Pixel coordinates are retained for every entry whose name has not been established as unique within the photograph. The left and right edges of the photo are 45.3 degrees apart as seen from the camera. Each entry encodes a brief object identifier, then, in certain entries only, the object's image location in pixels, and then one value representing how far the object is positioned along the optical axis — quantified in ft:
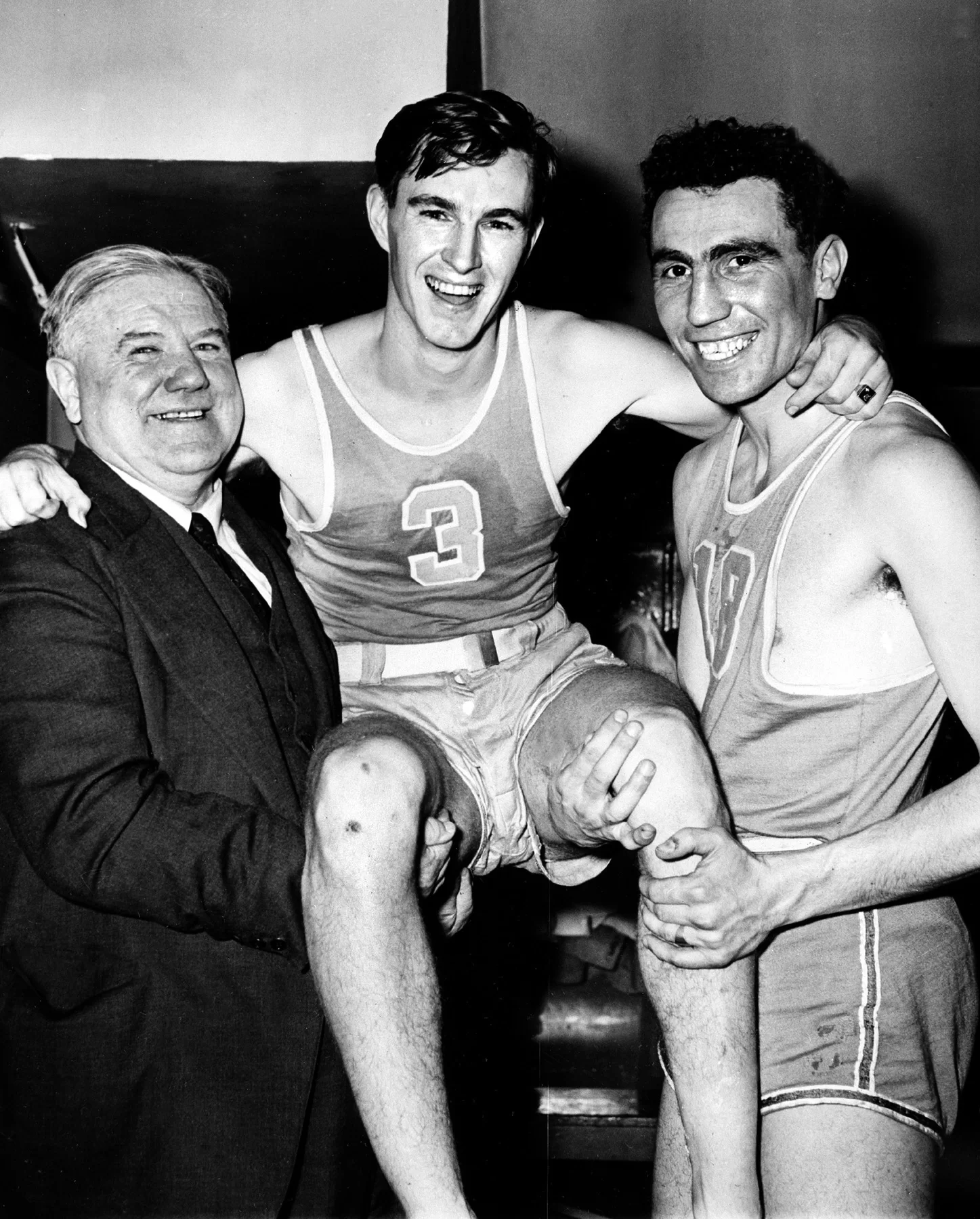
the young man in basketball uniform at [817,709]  4.72
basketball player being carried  5.51
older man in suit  4.94
